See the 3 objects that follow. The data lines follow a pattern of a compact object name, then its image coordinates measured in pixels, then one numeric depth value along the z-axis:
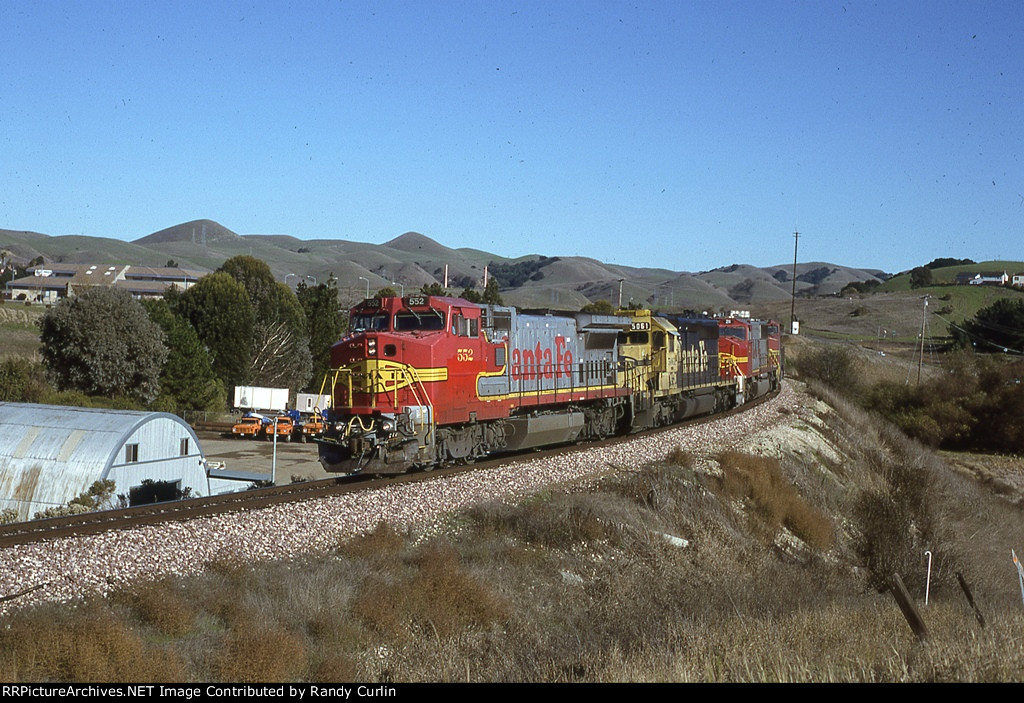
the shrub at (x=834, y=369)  69.81
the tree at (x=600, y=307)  79.86
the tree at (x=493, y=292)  74.32
